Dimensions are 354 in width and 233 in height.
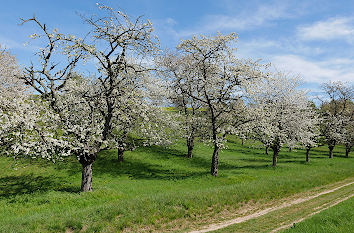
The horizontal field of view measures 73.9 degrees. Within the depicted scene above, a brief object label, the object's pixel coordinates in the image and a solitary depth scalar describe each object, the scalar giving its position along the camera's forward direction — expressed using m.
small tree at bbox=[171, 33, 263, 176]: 26.82
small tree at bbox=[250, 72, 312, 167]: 35.84
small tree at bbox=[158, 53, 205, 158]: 32.14
